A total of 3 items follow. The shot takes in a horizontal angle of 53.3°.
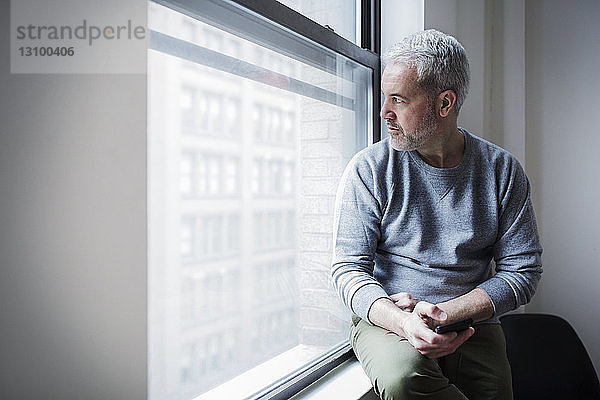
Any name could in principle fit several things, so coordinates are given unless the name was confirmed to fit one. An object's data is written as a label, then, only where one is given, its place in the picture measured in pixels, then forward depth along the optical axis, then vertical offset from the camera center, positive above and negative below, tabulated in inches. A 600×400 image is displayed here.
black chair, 81.4 -23.6
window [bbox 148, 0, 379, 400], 48.3 -0.5
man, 61.3 -3.0
